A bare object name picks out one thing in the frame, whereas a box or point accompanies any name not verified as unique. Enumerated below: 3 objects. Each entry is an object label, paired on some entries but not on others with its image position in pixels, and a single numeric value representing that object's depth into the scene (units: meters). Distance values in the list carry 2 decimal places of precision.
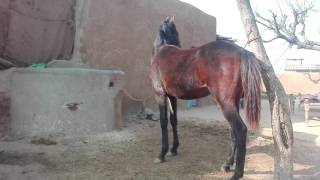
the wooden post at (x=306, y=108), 6.03
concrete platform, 4.14
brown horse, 2.69
